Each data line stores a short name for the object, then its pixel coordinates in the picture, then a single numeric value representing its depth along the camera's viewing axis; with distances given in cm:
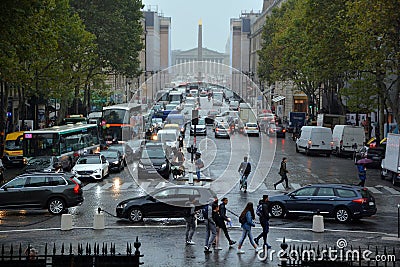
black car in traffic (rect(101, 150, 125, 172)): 4609
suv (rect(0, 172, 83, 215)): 2925
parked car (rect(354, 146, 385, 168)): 5012
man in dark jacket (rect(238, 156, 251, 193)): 3612
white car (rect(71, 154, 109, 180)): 4059
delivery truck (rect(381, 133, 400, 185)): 4003
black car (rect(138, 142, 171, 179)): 4272
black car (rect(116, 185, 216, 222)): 2650
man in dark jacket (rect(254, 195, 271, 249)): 2162
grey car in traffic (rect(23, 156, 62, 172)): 3960
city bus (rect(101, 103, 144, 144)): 6406
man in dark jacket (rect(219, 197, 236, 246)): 2184
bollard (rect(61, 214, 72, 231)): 2527
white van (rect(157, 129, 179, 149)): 5518
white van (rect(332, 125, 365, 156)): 5603
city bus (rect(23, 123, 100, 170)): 4441
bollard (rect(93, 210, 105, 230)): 2544
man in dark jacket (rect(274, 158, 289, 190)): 3722
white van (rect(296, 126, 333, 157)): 5706
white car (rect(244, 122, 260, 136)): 8044
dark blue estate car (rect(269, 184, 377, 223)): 2733
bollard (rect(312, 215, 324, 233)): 2528
